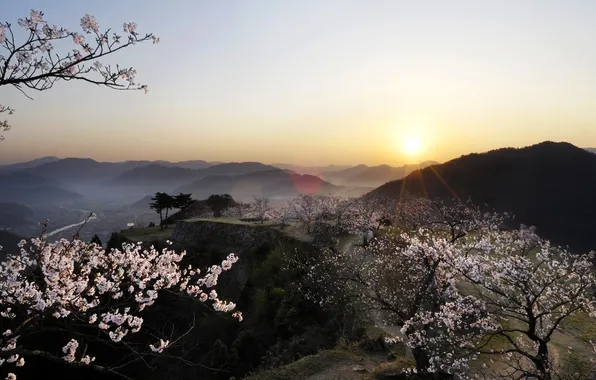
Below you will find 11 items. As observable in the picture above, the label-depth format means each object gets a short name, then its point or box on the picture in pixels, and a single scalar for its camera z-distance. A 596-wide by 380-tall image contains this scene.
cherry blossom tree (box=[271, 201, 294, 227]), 52.21
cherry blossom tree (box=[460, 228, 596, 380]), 8.76
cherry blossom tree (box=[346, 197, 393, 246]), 36.38
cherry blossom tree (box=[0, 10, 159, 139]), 5.33
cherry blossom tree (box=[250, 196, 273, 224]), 50.88
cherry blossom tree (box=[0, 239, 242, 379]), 6.28
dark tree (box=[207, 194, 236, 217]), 66.30
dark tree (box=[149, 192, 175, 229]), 55.28
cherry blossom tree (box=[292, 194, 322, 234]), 43.13
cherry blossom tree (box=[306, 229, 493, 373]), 11.83
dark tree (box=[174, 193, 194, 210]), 56.09
